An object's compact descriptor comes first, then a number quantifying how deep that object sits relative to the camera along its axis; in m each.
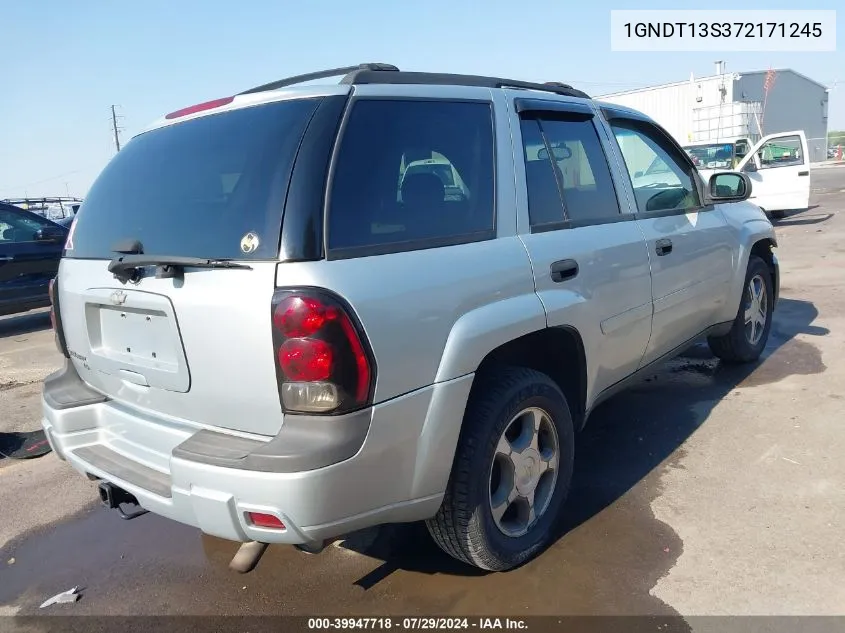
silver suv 2.05
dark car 8.41
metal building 21.33
